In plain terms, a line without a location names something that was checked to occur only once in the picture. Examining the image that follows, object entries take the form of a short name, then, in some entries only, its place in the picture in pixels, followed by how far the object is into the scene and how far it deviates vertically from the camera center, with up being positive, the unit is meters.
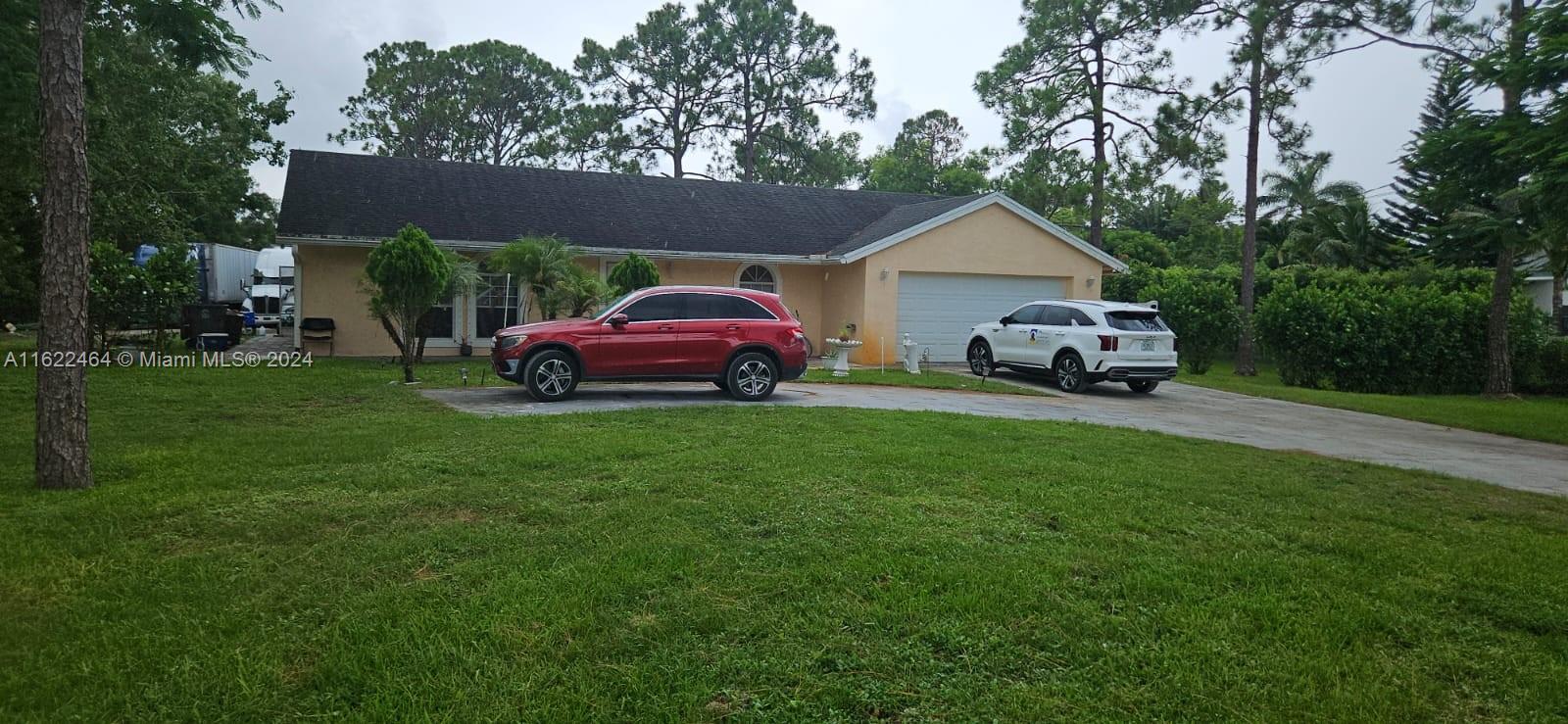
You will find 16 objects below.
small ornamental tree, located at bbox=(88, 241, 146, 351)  14.03 +0.63
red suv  11.52 -0.06
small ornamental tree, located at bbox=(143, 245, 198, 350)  14.91 +0.78
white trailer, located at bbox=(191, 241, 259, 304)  24.64 +1.78
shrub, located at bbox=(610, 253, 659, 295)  17.06 +1.29
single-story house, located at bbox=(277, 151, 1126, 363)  17.78 +2.18
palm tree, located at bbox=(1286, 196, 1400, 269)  32.94 +4.47
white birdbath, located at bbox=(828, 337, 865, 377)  16.72 -0.21
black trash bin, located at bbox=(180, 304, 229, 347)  17.56 +0.20
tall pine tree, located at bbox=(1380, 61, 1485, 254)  33.41 +6.01
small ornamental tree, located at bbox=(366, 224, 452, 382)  12.83 +0.88
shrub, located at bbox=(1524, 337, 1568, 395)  19.08 -0.23
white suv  14.61 +0.11
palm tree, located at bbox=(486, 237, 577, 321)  16.06 +1.40
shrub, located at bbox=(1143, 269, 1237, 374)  20.53 +0.87
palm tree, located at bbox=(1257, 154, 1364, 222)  37.47 +7.18
